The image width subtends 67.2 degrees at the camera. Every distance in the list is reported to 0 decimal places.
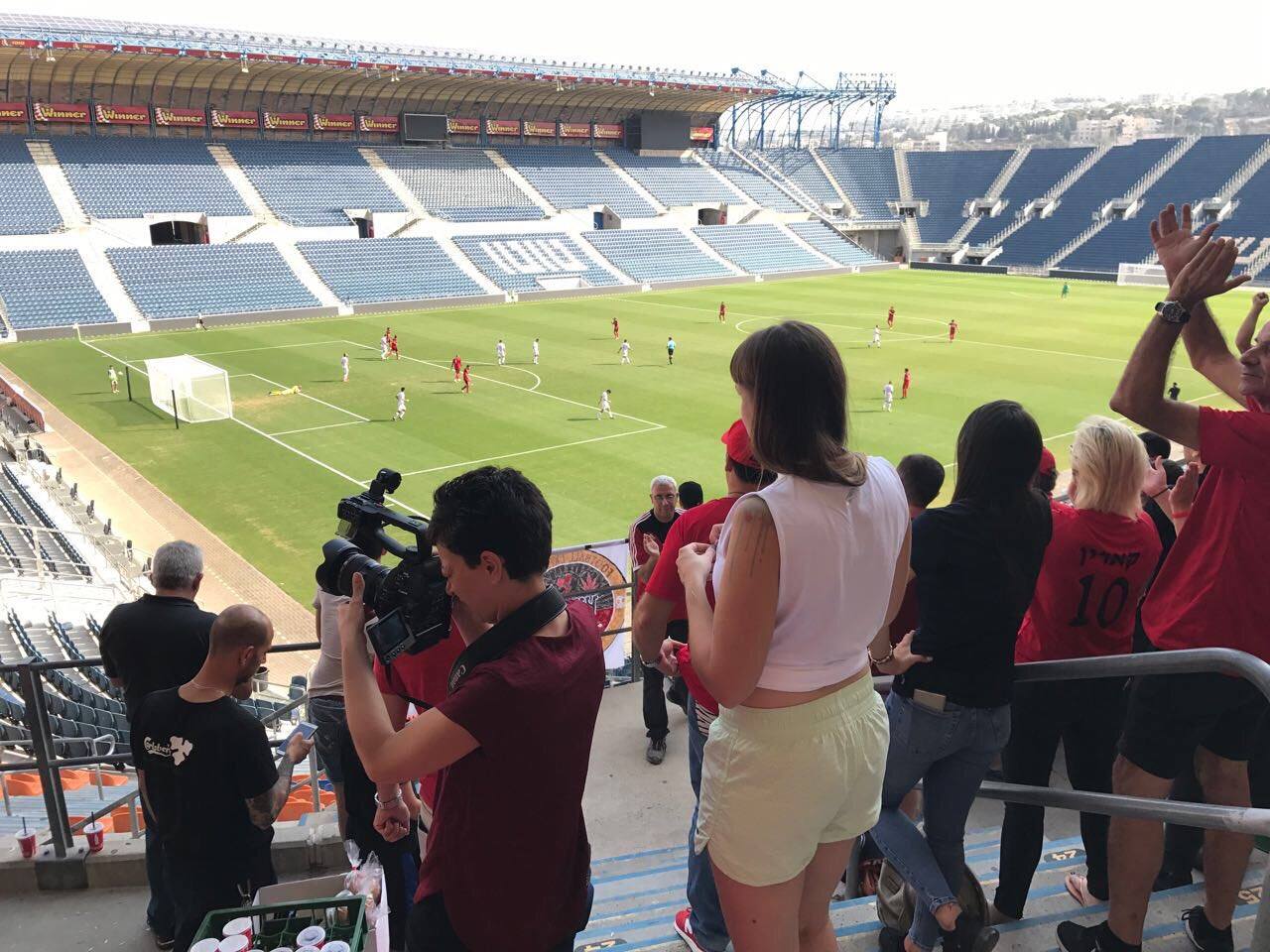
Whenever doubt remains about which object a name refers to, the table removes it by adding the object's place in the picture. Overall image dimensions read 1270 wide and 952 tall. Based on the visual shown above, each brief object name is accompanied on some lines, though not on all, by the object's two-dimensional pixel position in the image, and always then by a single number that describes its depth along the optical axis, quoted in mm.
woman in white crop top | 2535
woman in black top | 3420
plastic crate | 3176
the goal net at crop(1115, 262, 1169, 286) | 60972
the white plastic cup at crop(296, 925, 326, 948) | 3100
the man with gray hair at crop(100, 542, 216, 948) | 4273
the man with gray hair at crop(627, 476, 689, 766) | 5840
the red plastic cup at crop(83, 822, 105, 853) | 4930
